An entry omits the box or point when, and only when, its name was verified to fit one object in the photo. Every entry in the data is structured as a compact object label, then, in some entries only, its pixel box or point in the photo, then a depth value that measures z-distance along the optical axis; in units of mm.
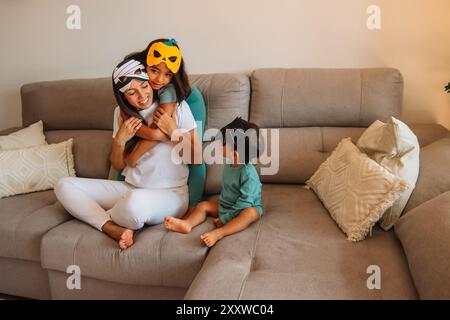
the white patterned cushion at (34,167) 1918
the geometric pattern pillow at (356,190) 1343
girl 1594
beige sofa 1143
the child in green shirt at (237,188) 1508
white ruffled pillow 1391
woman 1545
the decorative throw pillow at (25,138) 2062
